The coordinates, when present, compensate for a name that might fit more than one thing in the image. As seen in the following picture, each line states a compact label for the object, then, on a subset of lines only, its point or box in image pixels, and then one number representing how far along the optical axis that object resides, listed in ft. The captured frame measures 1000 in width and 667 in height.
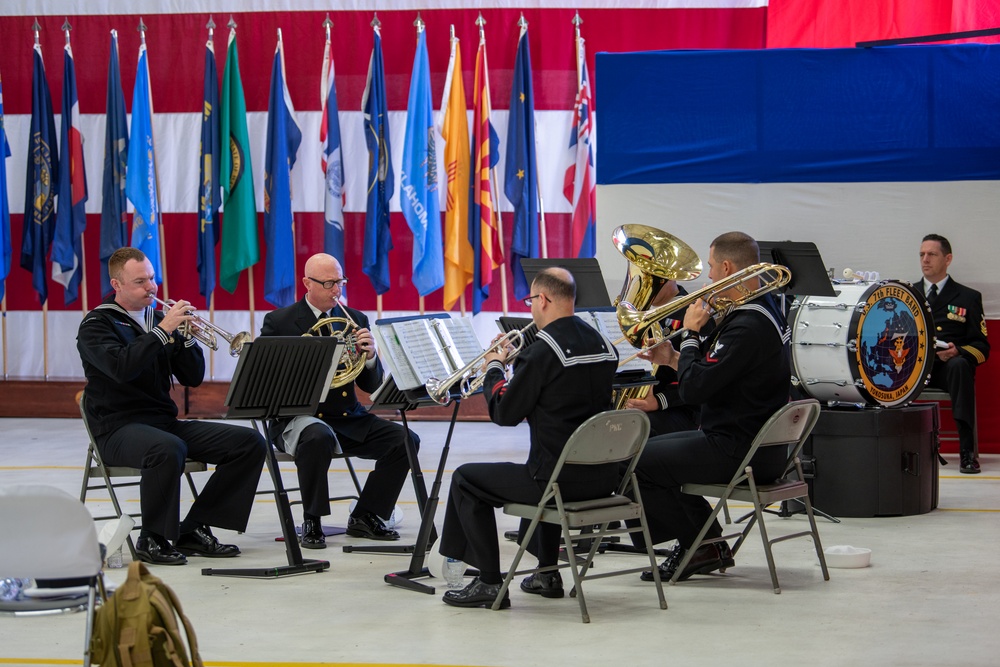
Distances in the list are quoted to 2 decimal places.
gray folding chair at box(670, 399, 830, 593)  35.27
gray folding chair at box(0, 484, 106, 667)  24.67
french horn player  42.60
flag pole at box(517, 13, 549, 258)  73.51
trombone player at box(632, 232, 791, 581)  35.85
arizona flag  72.69
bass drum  46.37
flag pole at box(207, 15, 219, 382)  74.74
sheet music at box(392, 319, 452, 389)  35.67
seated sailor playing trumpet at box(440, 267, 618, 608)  32.91
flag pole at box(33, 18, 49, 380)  76.54
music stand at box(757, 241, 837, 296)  44.19
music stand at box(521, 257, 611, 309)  43.70
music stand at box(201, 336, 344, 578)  36.68
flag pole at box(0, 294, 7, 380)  76.90
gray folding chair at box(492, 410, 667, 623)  32.01
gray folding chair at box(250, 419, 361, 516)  43.32
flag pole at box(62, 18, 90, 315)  75.90
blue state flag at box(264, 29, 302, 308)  73.61
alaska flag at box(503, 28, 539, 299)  72.90
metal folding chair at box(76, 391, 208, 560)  40.45
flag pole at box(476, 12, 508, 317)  73.87
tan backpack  22.99
